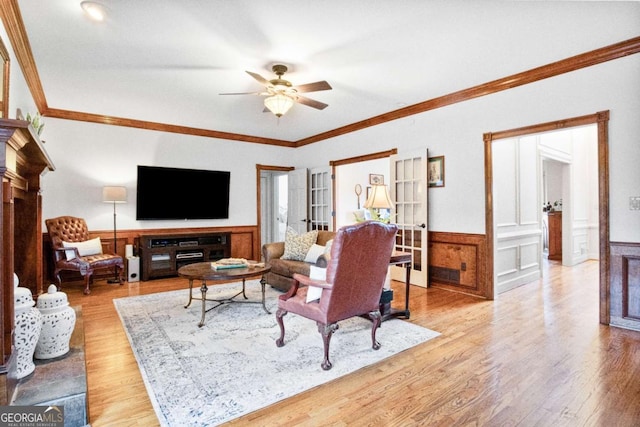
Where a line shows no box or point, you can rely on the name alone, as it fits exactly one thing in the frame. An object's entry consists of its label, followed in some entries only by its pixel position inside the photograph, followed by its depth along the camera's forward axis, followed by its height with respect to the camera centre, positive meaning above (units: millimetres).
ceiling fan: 3466 +1325
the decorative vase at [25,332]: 1773 -632
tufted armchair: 4496 -481
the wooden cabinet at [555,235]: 7133 -502
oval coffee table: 3252 -593
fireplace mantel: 1593 -45
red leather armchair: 2316 -505
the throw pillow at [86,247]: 4652 -451
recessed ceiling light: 2408 +1547
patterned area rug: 1962 -1090
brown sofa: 4062 -641
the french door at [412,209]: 4758 +71
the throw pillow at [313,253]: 4121 -493
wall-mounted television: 5543 +384
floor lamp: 5008 +312
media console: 5281 -598
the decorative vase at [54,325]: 2020 -680
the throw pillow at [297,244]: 4285 -393
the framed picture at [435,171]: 4660 +600
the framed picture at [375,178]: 8030 +873
